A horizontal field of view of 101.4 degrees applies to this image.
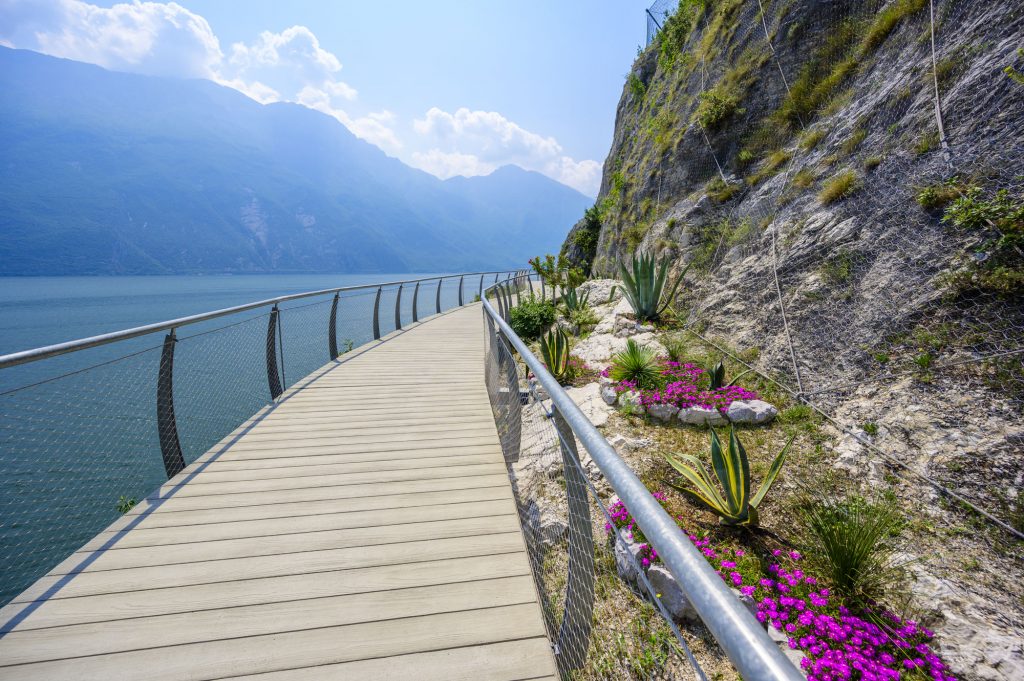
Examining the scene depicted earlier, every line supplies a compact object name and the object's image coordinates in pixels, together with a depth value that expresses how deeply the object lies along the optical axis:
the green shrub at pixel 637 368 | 4.75
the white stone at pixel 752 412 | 3.89
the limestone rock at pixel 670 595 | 2.23
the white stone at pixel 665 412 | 4.23
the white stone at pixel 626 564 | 2.50
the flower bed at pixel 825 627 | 1.87
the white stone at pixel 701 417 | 4.02
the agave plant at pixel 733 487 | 2.69
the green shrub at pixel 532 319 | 9.47
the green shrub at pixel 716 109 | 8.13
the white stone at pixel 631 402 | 4.39
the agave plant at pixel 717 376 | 4.40
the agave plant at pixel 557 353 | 5.63
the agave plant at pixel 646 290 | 6.77
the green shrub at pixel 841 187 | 4.75
